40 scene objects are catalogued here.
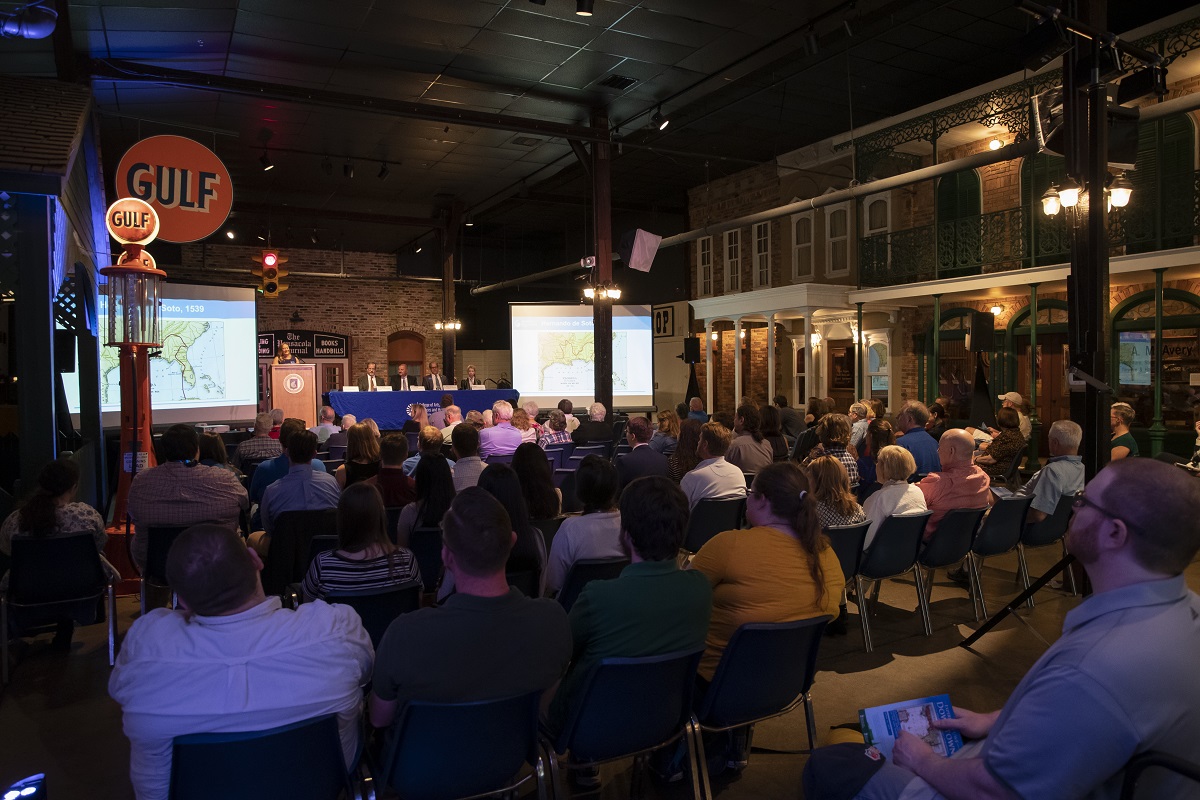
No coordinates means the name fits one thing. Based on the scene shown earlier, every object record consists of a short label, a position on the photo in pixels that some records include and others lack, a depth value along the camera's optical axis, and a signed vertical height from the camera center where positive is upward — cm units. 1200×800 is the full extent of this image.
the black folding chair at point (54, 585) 380 -94
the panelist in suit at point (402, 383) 1400 +8
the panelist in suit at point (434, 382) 1470 +10
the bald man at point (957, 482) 482 -63
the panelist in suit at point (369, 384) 1374 +8
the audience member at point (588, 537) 342 -66
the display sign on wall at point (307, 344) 1986 +117
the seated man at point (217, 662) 182 -63
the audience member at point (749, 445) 620 -50
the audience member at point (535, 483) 429 -53
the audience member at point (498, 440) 699 -48
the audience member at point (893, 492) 448 -64
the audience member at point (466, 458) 493 -45
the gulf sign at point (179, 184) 722 +195
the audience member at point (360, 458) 498 -44
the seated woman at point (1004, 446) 723 -64
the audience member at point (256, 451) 659 -50
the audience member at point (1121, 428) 630 -43
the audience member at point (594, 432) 894 -54
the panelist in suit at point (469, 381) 1562 +11
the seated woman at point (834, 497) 427 -63
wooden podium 1520 -2
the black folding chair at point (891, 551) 429 -95
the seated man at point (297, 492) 429 -56
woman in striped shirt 292 -63
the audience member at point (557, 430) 834 -48
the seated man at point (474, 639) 199 -65
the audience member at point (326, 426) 844 -41
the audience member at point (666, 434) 738 -49
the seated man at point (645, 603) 238 -67
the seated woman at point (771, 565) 276 -65
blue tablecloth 1278 -26
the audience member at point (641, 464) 592 -60
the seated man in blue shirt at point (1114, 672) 133 -50
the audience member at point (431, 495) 395 -54
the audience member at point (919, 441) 616 -48
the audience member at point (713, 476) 506 -60
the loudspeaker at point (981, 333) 911 +51
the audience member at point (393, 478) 455 -52
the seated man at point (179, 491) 438 -55
